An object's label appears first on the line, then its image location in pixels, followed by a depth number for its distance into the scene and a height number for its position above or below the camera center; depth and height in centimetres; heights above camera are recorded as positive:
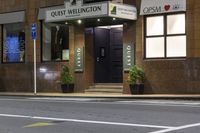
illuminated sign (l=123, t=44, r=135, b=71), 2712 +34
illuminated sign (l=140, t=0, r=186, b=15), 2517 +281
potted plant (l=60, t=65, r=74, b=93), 2931 -105
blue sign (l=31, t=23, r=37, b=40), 2962 +176
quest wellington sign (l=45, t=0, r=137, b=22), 2575 +267
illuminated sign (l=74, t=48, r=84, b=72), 2947 +20
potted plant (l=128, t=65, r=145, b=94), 2602 -84
